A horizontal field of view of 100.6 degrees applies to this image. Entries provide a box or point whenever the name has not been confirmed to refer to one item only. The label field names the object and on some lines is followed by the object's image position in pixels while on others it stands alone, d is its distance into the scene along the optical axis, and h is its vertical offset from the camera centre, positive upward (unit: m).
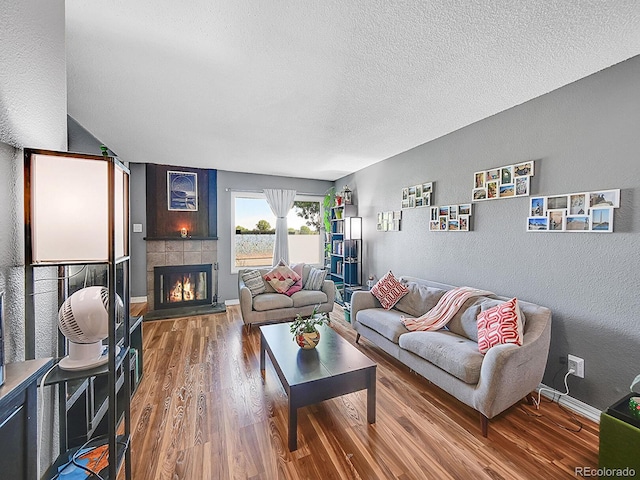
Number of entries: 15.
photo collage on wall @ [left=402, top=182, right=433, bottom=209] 3.34 +0.51
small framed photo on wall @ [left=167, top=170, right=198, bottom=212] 4.64 +0.73
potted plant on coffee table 2.12 -0.81
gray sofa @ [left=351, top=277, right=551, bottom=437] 1.73 -0.92
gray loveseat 3.57 -1.00
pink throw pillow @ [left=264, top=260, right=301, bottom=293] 3.94 -0.68
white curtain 5.16 +0.33
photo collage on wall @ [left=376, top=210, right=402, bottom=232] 3.90 +0.19
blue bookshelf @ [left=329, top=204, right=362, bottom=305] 4.72 -0.41
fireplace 4.48 -0.95
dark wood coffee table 1.68 -0.96
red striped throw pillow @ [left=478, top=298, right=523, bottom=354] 1.89 -0.69
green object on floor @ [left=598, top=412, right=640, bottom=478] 1.28 -1.06
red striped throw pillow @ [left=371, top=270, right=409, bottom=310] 3.14 -0.69
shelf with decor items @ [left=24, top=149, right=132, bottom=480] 0.99 -0.04
